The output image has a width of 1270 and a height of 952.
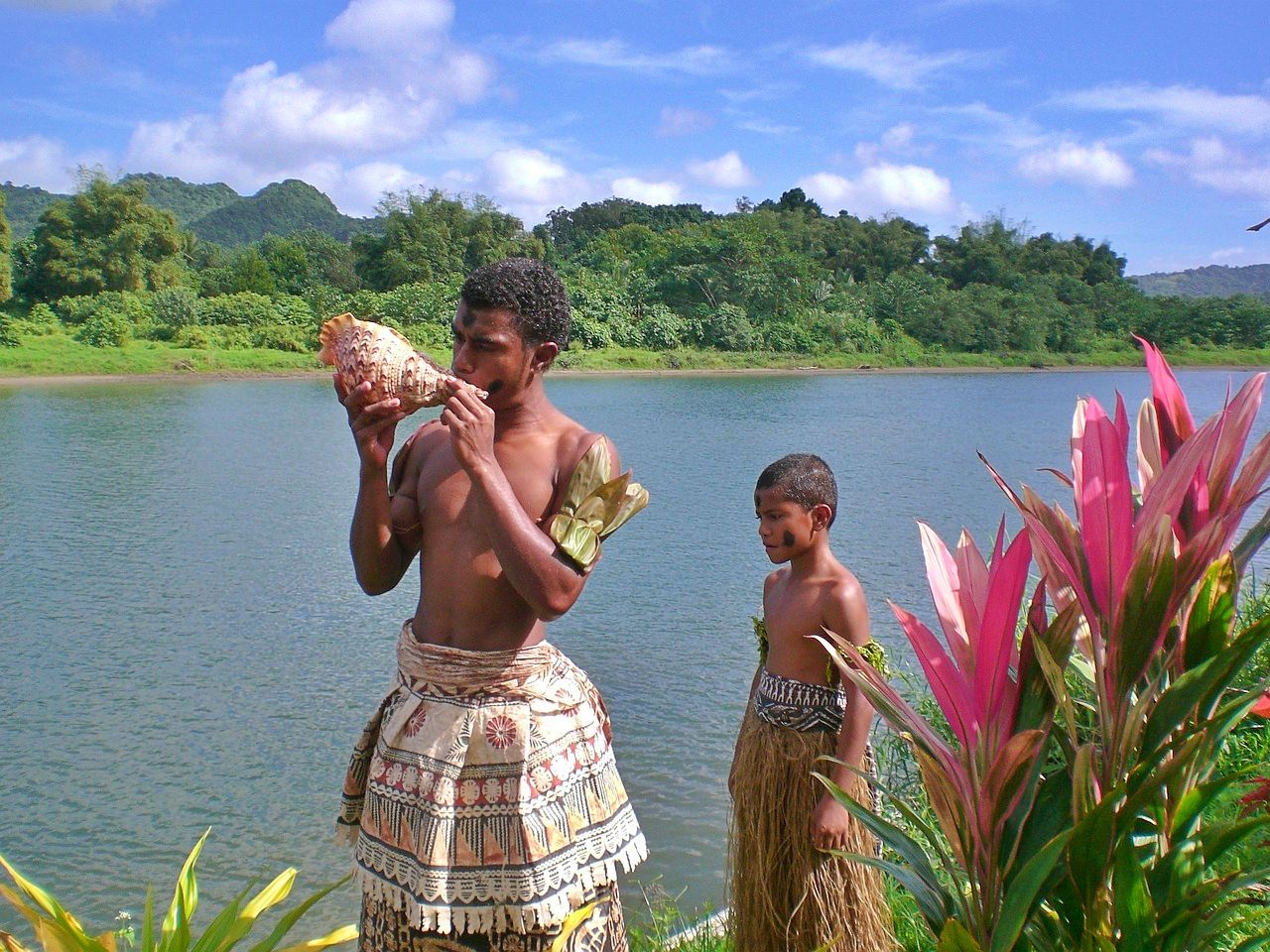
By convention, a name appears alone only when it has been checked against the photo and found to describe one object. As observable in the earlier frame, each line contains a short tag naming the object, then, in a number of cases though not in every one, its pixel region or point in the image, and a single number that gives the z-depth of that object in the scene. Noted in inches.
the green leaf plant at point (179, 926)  64.4
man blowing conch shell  67.1
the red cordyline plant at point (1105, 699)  47.0
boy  86.8
